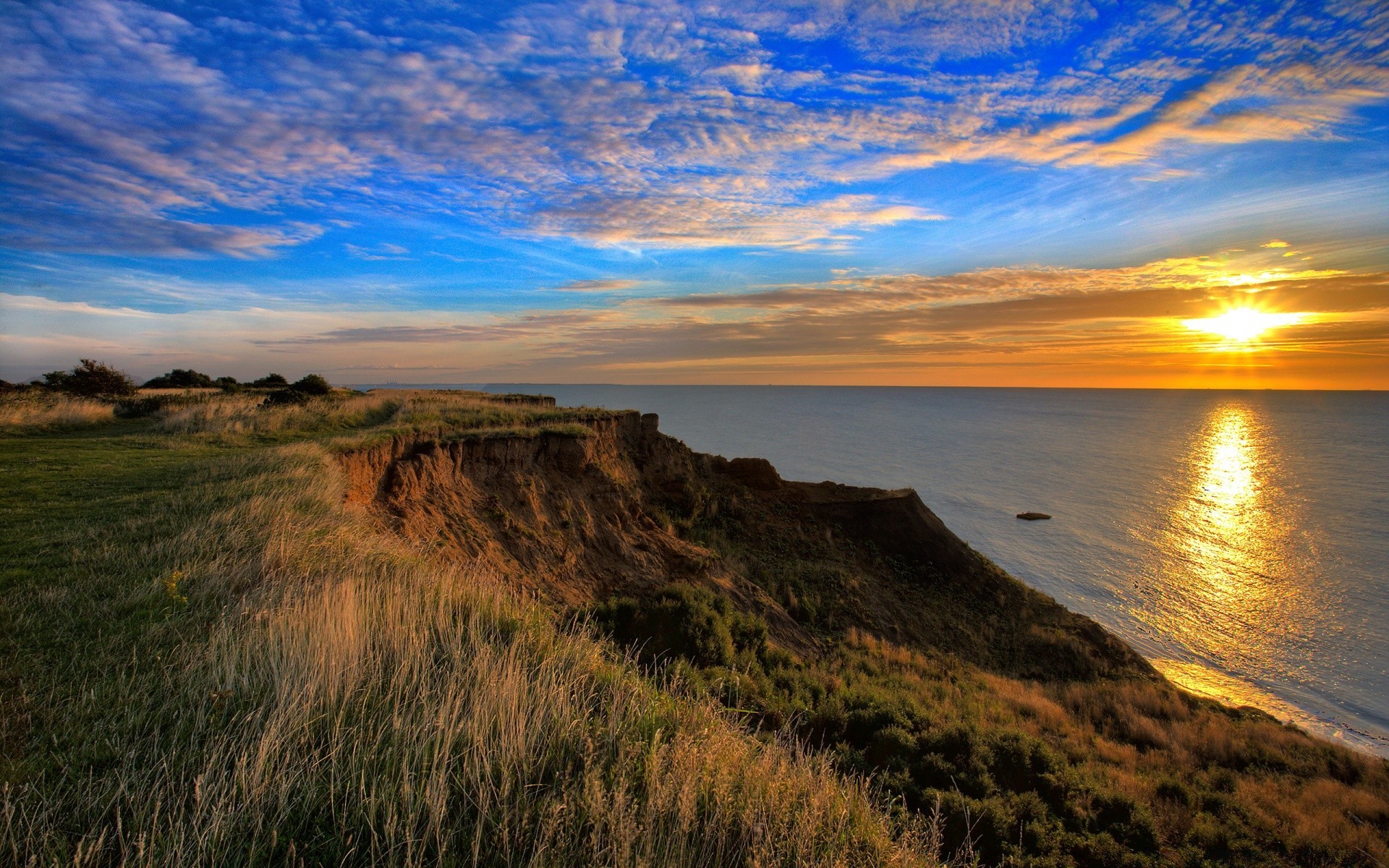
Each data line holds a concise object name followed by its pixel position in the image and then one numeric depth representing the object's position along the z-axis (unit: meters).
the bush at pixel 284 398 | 23.88
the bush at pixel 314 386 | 30.11
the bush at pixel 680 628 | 11.59
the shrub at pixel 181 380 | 38.25
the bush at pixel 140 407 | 20.88
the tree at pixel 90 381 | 27.63
